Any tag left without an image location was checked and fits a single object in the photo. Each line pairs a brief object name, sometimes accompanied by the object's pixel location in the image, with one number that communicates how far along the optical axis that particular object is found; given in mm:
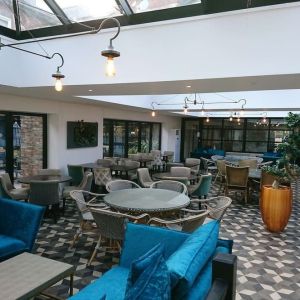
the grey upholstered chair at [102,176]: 6656
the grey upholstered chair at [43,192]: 4863
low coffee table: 2100
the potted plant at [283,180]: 4750
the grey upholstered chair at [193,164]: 8388
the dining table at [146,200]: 3515
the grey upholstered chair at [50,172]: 6262
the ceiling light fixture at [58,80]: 3336
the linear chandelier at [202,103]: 9016
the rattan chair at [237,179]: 6990
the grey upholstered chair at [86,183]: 5336
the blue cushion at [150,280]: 1473
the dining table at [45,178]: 5366
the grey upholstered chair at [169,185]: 5088
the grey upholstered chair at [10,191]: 4863
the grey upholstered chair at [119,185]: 4897
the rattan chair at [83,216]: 3818
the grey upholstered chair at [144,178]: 6182
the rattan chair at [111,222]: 3238
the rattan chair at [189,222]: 3199
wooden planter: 4750
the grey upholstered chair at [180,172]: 6698
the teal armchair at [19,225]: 3087
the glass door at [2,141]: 6516
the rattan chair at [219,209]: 3629
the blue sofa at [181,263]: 1680
